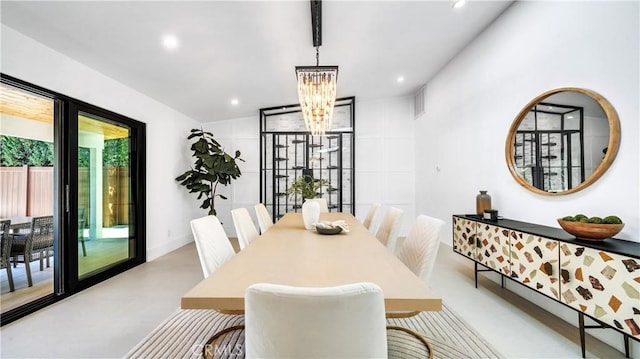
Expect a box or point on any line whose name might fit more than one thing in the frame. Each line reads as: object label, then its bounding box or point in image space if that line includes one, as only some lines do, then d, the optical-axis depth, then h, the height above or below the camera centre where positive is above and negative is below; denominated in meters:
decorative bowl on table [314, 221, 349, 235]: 2.41 -0.41
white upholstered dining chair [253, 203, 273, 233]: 3.27 -0.44
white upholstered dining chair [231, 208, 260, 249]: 2.58 -0.44
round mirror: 2.25 +0.32
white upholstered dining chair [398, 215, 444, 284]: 1.78 -0.45
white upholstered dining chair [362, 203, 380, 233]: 3.51 -0.48
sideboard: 1.68 -0.65
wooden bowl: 1.95 -0.37
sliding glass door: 2.82 -0.12
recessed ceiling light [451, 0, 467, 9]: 3.11 +1.86
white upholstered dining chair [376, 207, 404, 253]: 2.62 -0.47
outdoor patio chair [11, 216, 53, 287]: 2.97 -0.65
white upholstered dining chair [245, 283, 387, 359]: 0.81 -0.40
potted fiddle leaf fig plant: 5.31 +0.19
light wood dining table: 1.09 -0.44
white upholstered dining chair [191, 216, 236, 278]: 1.79 -0.42
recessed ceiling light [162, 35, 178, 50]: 2.88 +1.39
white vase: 2.75 -0.33
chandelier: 2.65 +0.83
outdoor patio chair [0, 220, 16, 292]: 2.84 -0.62
